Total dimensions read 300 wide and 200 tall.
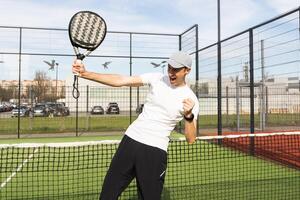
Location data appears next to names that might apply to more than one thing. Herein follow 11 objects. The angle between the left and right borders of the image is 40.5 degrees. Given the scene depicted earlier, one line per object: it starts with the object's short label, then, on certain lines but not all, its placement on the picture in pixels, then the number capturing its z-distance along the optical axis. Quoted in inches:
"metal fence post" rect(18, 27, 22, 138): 648.4
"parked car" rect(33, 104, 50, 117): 717.3
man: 130.6
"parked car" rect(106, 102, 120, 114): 696.4
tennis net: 252.8
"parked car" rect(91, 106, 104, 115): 701.9
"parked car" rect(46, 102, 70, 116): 709.3
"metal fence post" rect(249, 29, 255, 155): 418.3
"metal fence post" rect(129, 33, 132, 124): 693.5
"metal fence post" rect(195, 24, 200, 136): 592.2
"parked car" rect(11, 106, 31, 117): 678.3
